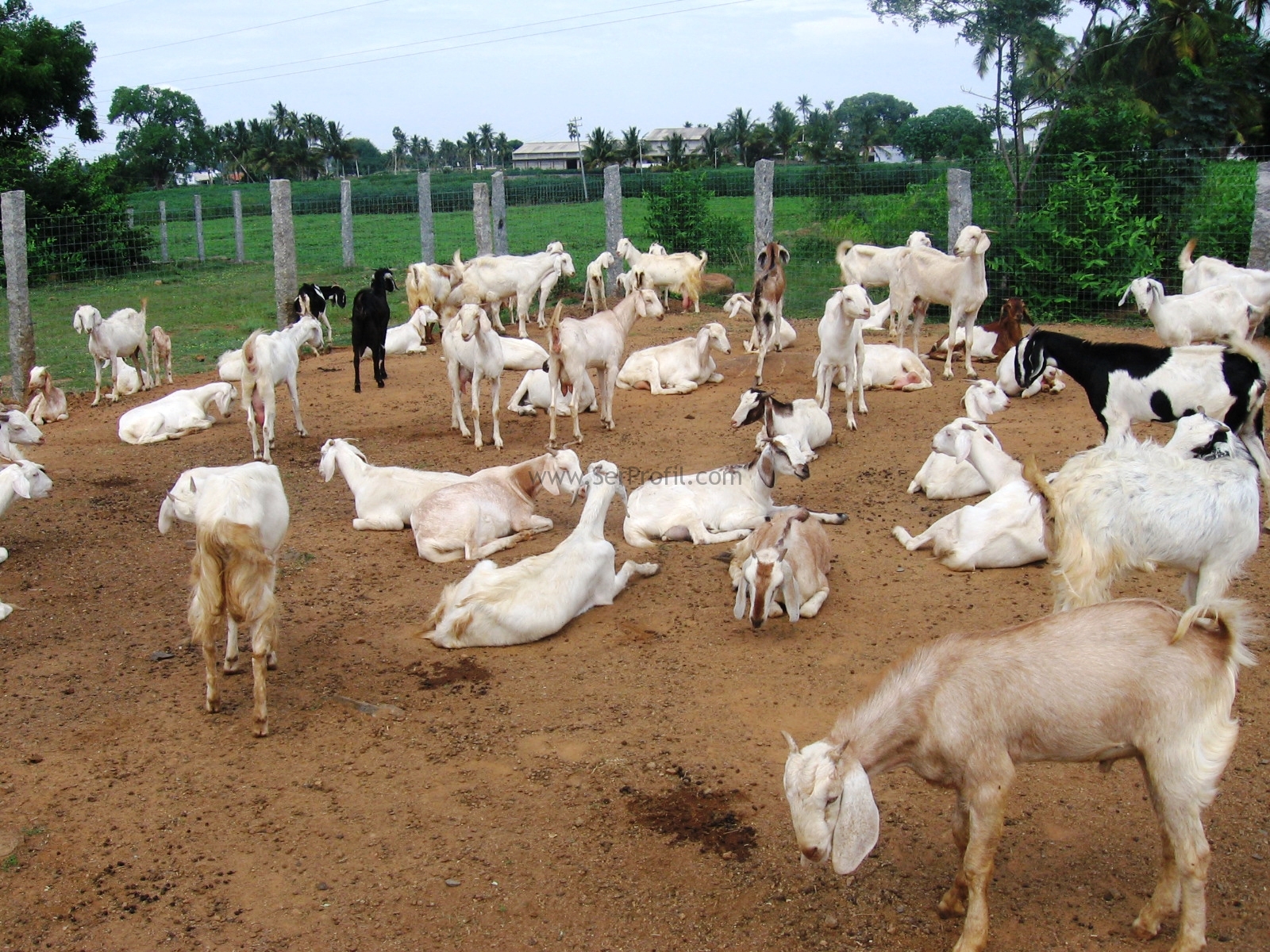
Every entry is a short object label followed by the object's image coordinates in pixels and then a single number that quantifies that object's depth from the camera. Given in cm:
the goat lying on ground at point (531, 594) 612
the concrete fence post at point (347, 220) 2195
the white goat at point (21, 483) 753
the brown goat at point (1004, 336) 1277
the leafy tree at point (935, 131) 4841
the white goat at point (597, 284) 1656
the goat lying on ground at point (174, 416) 1080
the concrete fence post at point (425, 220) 1917
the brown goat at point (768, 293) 1207
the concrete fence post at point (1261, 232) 1275
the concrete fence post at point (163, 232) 2331
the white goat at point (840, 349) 1054
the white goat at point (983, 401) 912
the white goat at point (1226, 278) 1146
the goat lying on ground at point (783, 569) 607
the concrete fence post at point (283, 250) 1492
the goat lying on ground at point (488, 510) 760
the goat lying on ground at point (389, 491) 815
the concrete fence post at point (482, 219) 1764
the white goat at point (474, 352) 1038
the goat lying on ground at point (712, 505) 793
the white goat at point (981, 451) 769
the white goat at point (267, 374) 996
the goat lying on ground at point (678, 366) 1232
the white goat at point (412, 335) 1486
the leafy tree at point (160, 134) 6412
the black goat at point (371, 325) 1235
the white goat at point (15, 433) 812
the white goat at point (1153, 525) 510
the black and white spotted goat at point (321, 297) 1420
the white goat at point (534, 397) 1157
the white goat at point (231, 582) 527
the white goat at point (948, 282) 1197
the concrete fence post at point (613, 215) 1841
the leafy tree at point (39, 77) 2486
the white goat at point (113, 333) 1219
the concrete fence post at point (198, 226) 2397
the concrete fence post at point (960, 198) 1495
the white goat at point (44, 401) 1141
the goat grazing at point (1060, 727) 348
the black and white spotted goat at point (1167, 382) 775
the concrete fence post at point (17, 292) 1278
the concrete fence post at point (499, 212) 1877
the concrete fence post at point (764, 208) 1673
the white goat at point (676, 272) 1702
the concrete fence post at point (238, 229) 2458
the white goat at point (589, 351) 1045
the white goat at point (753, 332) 1380
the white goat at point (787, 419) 933
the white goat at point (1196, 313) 1070
